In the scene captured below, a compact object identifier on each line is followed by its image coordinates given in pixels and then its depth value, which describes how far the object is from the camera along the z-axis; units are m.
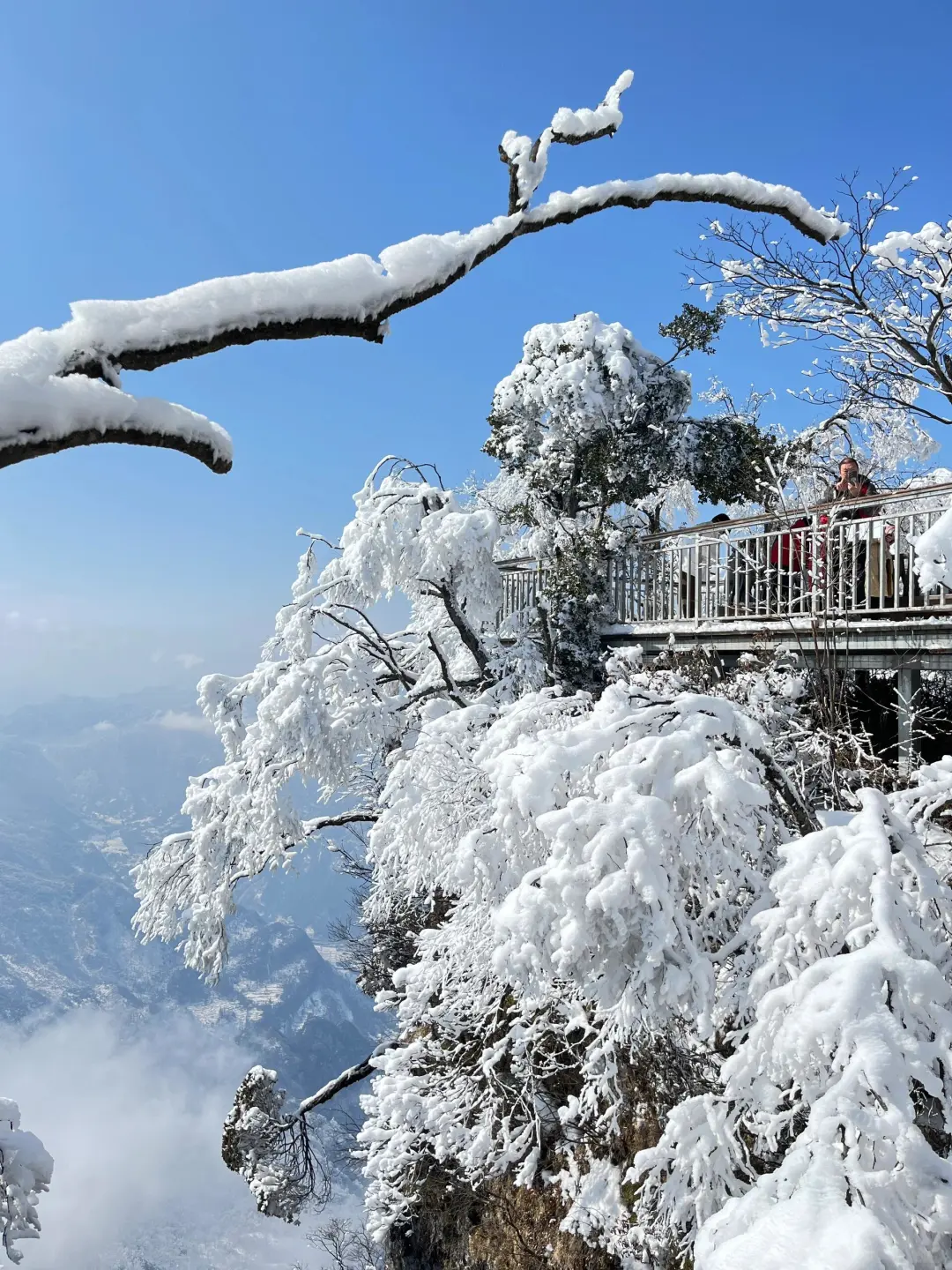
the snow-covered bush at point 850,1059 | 2.16
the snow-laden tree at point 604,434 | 12.92
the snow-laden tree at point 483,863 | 3.36
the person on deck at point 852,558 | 7.29
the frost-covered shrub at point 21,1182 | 5.52
